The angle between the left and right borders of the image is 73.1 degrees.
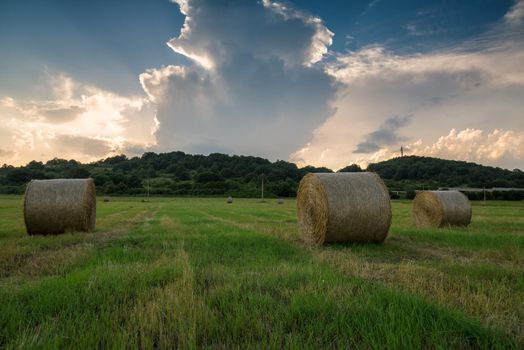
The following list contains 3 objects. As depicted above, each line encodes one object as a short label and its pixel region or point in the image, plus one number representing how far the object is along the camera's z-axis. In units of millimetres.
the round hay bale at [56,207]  13430
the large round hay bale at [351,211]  10648
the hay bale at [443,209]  16688
